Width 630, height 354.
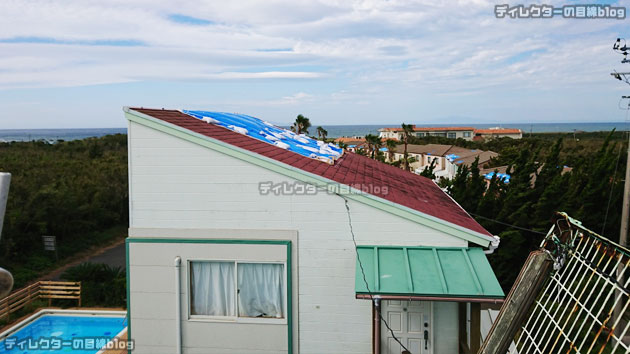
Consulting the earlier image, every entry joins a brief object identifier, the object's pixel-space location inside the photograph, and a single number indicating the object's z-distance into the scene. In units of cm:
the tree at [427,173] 2364
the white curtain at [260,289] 798
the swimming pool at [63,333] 1227
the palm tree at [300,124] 2845
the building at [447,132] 12256
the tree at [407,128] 4204
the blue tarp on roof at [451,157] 4716
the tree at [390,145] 4031
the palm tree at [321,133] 4640
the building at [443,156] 4691
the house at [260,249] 775
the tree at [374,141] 3972
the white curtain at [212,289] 802
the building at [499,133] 12294
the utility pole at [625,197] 1326
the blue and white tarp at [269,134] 1022
